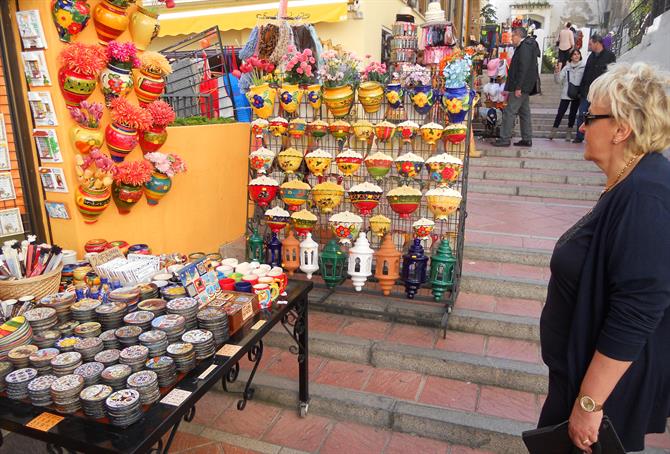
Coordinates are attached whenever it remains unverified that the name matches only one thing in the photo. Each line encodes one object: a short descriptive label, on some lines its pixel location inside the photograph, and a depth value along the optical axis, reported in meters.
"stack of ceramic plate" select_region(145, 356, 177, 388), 1.52
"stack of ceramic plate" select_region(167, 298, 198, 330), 1.79
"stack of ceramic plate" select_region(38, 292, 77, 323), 1.82
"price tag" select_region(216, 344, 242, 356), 1.72
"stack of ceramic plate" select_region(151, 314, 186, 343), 1.69
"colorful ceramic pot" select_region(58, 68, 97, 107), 2.48
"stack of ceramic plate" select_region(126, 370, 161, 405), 1.42
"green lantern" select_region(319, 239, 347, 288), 3.36
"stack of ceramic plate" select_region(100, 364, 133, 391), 1.44
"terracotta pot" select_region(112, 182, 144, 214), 2.88
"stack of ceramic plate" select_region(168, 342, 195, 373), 1.59
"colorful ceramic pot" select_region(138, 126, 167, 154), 2.98
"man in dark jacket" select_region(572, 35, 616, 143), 7.39
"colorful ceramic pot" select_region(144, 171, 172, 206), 3.05
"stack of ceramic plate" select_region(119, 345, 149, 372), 1.53
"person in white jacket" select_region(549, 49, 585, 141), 7.97
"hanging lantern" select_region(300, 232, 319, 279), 3.35
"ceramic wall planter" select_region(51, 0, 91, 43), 2.42
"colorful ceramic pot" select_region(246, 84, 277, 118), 3.35
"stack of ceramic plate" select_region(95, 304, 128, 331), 1.75
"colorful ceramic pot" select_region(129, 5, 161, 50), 2.84
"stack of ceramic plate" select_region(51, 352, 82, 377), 1.48
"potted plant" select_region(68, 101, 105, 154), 2.59
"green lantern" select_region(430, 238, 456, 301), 3.12
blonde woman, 1.22
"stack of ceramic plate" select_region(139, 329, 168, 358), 1.61
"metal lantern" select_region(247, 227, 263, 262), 3.57
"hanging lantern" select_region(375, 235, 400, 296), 3.19
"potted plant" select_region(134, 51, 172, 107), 2.86
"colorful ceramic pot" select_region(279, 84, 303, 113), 3.30
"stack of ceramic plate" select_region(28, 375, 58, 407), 1.40
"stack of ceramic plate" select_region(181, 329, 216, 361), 1.66
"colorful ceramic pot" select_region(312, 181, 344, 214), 3.19
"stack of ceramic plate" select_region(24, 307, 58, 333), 1.72
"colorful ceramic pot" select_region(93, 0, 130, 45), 2.62
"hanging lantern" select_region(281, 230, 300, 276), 3.45
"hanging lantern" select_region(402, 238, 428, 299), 3.15
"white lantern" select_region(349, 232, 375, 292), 3.17
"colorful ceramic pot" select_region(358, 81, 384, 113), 3.08
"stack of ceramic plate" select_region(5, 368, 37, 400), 1.43
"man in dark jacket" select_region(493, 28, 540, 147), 6.77
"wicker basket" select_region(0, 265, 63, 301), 2.05
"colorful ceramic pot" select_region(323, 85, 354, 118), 3.15
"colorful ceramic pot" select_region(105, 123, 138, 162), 2.76
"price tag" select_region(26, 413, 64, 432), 1.32
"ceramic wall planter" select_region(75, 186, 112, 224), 2.68
